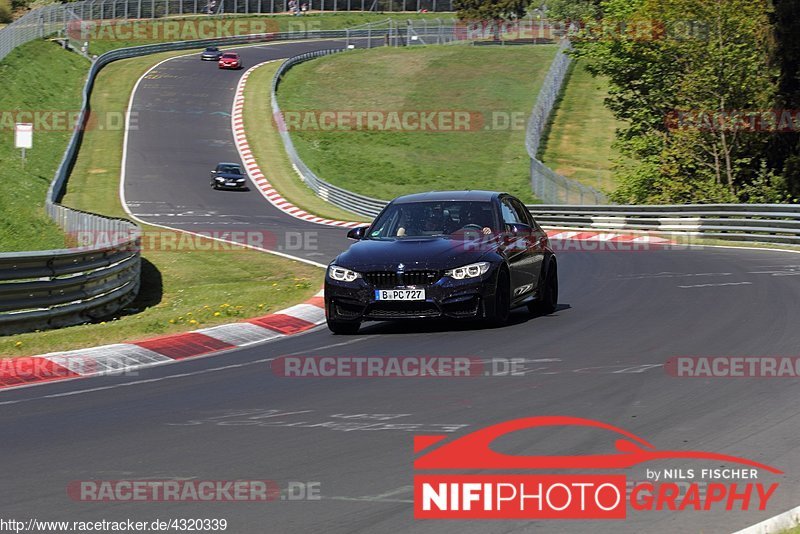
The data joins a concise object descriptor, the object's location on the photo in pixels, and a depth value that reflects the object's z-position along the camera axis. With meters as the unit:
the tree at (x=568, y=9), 107.25
